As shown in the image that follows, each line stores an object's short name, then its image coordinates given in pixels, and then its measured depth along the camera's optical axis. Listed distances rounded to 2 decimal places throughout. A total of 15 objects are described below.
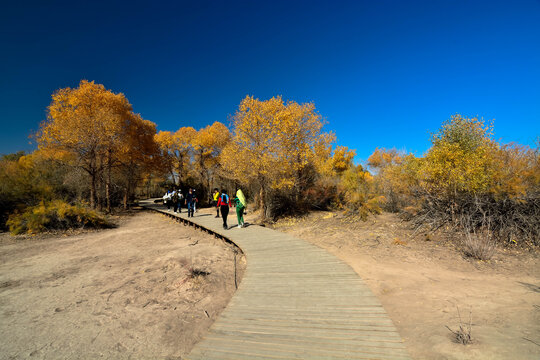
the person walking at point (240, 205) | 9.95
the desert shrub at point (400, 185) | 11.30
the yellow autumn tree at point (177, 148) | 27.80
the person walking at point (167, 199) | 25.02
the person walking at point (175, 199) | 18.97
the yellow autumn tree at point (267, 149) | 13.52
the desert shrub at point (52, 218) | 12.43
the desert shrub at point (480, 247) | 7.03
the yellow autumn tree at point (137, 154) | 21.02
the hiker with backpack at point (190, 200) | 15.54
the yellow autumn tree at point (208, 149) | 27.61
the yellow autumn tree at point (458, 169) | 8.77
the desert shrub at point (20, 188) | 13.29
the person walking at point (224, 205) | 10.36
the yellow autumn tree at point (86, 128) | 16.31
